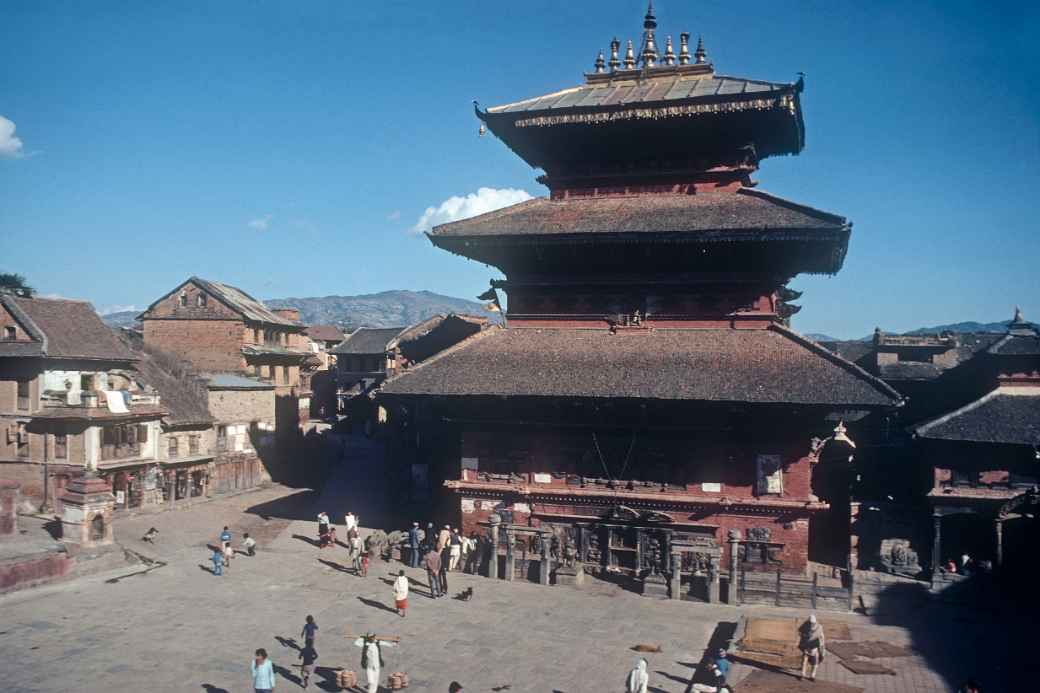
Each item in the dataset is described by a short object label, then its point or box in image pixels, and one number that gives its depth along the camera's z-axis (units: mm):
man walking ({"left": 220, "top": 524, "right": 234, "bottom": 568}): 28688
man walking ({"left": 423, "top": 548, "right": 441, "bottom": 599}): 24469
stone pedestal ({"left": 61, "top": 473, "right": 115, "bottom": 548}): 28125
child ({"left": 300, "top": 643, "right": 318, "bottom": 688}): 17703
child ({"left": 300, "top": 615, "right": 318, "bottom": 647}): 17891
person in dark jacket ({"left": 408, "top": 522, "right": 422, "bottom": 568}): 28297
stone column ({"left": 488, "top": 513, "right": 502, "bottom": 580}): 26667
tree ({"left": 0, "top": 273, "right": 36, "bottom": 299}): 74062
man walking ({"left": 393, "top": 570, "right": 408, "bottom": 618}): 22656
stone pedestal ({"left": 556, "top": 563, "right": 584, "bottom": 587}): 25797
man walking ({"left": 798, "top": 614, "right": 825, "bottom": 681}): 18047
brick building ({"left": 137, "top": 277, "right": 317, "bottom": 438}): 53531
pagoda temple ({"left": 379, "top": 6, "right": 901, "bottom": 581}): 24609
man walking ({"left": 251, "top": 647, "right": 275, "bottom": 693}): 15969
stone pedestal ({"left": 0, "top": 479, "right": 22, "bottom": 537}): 29219
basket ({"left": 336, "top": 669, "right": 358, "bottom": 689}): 17656
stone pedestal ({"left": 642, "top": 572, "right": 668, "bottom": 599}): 24573
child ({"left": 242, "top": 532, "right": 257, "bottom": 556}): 30625
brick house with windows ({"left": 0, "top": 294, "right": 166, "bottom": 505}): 37656
